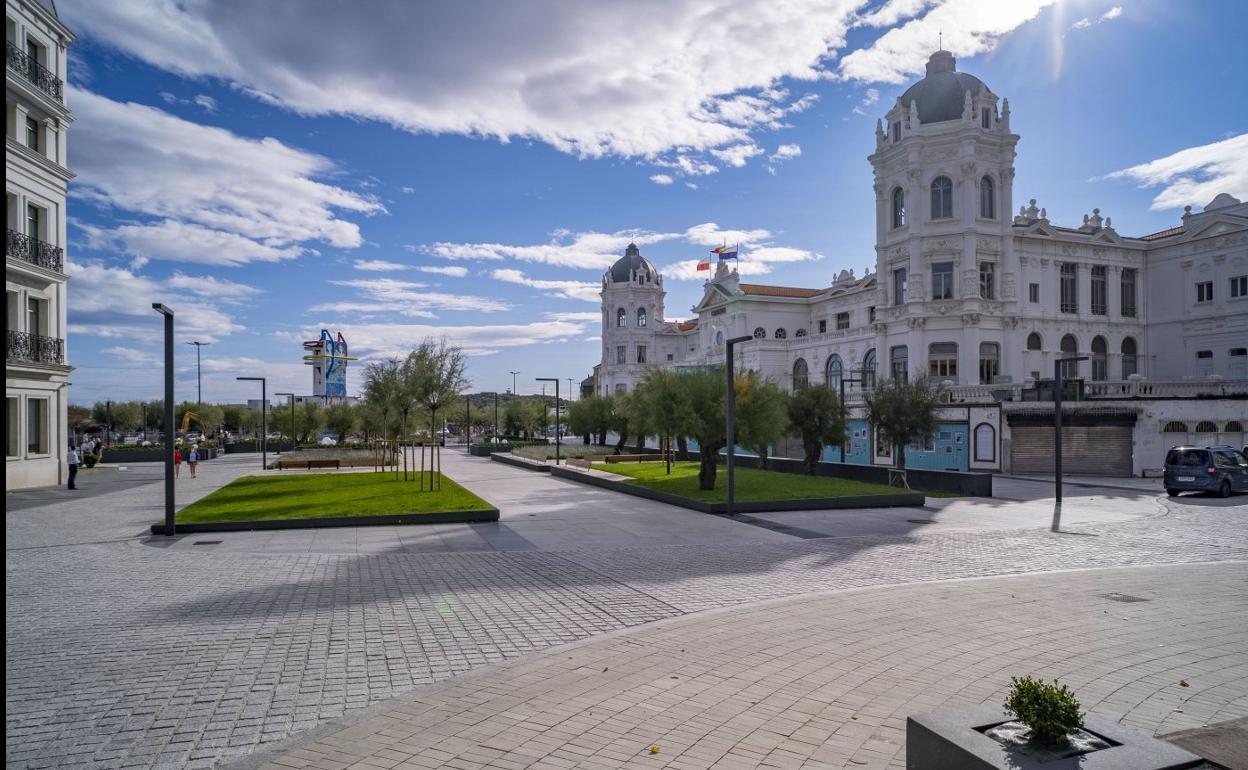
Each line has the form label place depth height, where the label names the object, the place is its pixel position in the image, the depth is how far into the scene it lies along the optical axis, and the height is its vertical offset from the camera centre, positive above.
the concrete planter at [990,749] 4.30 -2.03
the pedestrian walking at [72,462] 28.85 -2.40
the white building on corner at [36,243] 28.27 +5.72
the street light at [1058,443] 22.83 -1.49
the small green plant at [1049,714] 4.48 -1.84
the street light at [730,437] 20.30 -1.15
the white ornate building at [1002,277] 51.03 +7.82
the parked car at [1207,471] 26.25 -2.66
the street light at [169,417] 15.99 -0.44
